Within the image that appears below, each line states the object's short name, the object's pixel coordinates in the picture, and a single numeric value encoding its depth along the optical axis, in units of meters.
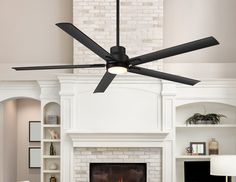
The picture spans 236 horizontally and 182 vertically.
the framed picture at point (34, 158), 9.72
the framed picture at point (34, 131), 9.80
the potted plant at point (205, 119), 7.58
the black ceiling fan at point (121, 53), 3.71
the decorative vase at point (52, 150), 7.68
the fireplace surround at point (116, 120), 7.32
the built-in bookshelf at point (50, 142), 7.61
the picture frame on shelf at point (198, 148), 7.64
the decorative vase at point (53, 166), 7.63
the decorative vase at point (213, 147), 7.55
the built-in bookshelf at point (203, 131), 7.73
